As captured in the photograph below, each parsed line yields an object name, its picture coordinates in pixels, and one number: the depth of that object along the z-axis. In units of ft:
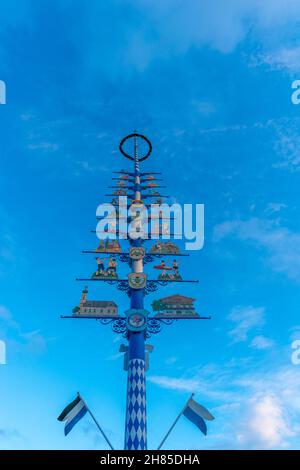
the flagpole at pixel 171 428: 40.20
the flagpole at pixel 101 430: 40.51
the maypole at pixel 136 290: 47.77
